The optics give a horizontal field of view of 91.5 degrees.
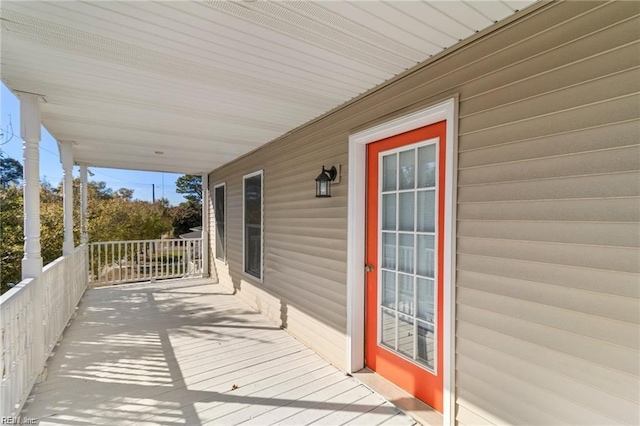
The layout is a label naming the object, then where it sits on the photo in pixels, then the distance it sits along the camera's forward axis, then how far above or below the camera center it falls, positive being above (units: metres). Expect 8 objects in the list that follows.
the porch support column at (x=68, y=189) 4.34 +0.28
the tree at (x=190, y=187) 21.75 +1.54
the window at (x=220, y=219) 6.65 -0.23
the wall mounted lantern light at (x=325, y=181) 3.16 +0.29
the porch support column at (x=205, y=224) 7.49 -0.37
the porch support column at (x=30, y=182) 2.74 +0.24
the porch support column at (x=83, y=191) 6.08 +0.35
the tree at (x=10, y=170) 9.21 +1.22
